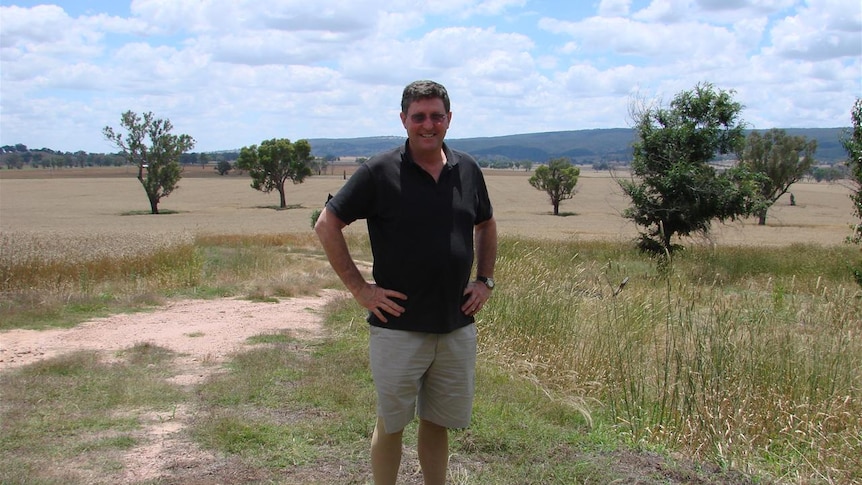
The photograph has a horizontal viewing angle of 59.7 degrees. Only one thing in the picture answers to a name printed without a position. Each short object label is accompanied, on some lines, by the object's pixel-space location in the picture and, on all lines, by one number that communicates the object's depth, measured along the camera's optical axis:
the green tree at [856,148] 14.91
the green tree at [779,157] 42.50
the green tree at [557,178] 63.94
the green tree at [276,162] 66.12
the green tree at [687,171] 17.66
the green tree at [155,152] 56.97
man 3.23
